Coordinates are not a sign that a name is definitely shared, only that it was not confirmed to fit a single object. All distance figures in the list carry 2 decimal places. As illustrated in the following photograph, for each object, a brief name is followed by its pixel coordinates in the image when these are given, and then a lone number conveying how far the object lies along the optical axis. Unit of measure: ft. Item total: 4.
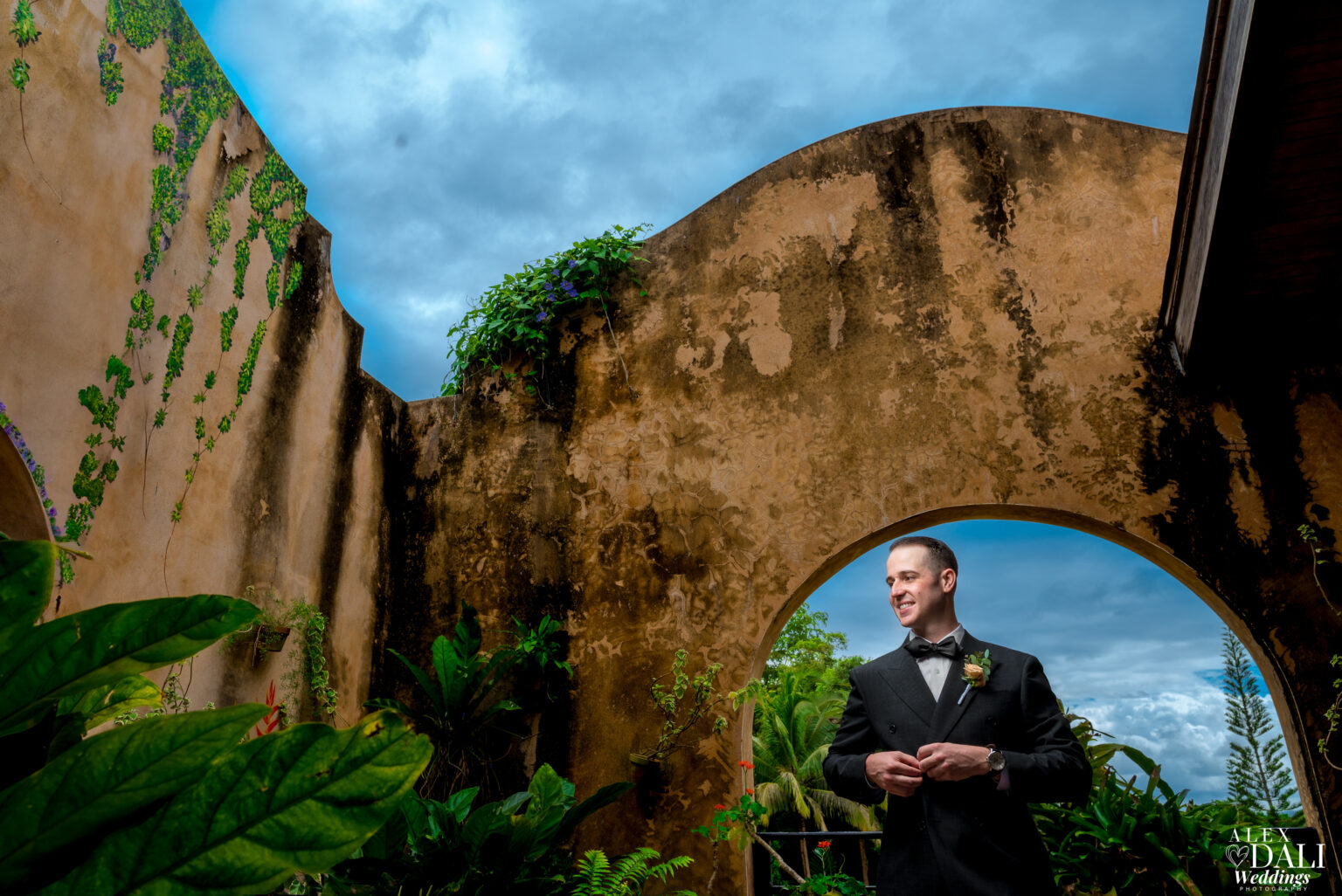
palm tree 40.52
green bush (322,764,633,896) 7.35
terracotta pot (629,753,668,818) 12.42
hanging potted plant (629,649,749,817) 12.47
